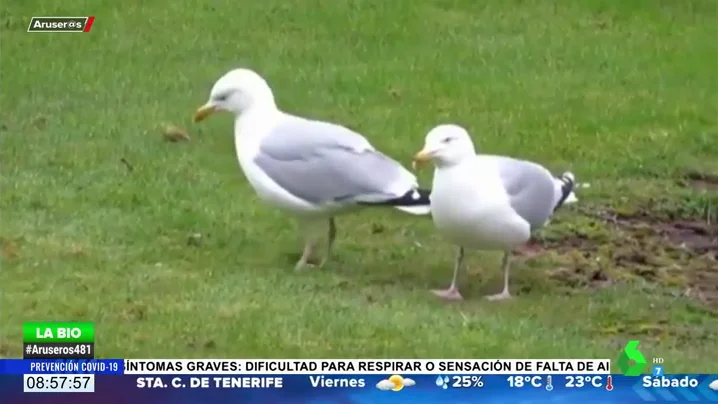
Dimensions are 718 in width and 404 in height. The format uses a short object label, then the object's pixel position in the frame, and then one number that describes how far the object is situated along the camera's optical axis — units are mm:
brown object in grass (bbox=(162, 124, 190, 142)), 8977
